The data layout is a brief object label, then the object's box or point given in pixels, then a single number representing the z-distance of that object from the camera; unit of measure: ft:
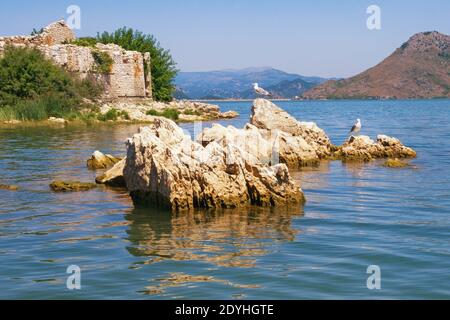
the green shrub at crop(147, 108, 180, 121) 154.10
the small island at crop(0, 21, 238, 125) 138.21
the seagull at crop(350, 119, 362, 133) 83.25
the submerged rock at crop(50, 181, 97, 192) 49.19
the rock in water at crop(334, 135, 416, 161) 71.00
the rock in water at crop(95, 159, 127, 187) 51.42
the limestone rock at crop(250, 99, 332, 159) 74.79
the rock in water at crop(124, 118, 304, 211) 40.19
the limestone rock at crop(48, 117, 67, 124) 131.44
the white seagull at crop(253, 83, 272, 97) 84.12
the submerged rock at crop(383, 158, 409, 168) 63.98
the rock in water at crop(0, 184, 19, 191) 49.44
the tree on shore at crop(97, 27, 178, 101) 185.78
